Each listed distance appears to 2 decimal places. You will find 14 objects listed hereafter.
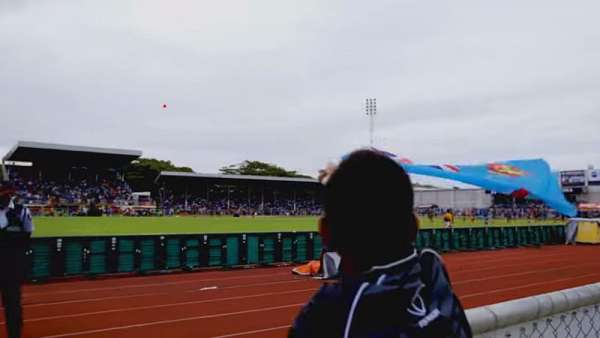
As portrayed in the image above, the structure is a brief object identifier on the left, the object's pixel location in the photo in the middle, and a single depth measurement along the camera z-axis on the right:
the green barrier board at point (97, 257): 12.77
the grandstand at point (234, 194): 61.34
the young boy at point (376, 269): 1.03
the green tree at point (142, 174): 74.31
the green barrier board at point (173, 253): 14.02
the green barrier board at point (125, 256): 13.26
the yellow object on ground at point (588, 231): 25.69
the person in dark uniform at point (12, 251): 5.38
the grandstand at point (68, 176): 44.69
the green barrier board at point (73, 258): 12.41
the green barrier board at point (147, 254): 13.57
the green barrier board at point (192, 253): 14.31
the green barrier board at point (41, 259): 11.85
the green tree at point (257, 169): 93.47
